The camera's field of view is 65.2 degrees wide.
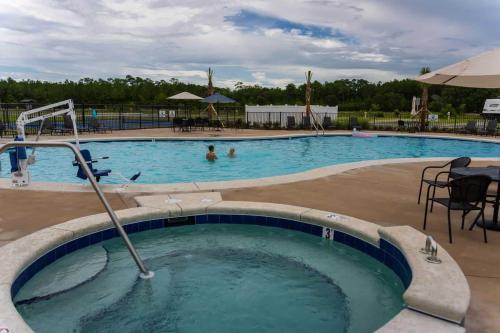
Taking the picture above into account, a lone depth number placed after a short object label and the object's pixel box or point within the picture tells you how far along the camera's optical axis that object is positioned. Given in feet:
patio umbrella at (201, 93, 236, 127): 65.13
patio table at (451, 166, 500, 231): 16.15
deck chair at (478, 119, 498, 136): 64.69
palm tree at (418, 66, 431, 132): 68.74
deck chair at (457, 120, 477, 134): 67.26
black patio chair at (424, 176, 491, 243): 14.60
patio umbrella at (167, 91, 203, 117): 73.73
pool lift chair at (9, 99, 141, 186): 22.22
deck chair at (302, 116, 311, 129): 72.90
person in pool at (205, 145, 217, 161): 41.01
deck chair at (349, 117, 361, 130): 71.66
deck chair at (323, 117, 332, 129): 73.58
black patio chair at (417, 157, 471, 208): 19.51
